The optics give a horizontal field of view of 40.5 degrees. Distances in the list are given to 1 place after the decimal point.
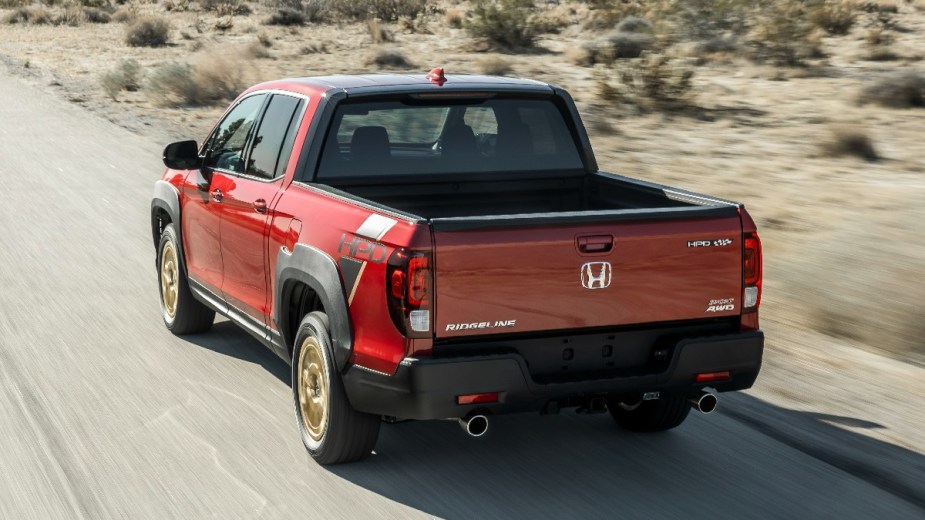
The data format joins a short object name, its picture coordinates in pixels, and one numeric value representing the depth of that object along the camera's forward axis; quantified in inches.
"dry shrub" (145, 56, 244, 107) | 999.6
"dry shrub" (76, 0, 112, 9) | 2548.5
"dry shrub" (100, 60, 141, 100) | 1074.7
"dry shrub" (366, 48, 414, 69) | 1283.2
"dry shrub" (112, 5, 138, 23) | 2166.0
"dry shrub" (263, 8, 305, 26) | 1948.8
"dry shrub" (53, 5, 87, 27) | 2181.0
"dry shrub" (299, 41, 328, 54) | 1481.3
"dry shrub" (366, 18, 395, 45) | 1583.4
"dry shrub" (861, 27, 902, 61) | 1093.1
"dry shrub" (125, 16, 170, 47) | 1678.2
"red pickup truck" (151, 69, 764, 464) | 197.5
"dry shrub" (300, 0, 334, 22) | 1999.3
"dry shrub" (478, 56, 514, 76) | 1123.9
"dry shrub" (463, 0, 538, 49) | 1369.3
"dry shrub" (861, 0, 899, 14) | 1457.9
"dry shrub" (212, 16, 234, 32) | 1876.2
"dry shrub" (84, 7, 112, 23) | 2219.5
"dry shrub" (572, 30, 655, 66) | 1115.6
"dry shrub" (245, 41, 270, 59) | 1427.2
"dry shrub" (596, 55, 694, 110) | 861.2
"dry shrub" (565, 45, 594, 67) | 1168.4
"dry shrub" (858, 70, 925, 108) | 813.2
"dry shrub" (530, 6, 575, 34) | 1512.3
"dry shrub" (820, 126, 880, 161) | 648.4
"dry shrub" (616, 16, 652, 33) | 1390.3
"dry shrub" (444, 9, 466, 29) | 1758.6
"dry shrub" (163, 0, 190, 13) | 2422.9
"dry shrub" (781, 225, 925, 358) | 318.0
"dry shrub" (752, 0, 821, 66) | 1072.8
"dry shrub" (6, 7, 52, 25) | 2223.1
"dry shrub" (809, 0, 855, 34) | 1259.8
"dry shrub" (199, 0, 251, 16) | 2247.8
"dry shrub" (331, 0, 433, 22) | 1946.4
